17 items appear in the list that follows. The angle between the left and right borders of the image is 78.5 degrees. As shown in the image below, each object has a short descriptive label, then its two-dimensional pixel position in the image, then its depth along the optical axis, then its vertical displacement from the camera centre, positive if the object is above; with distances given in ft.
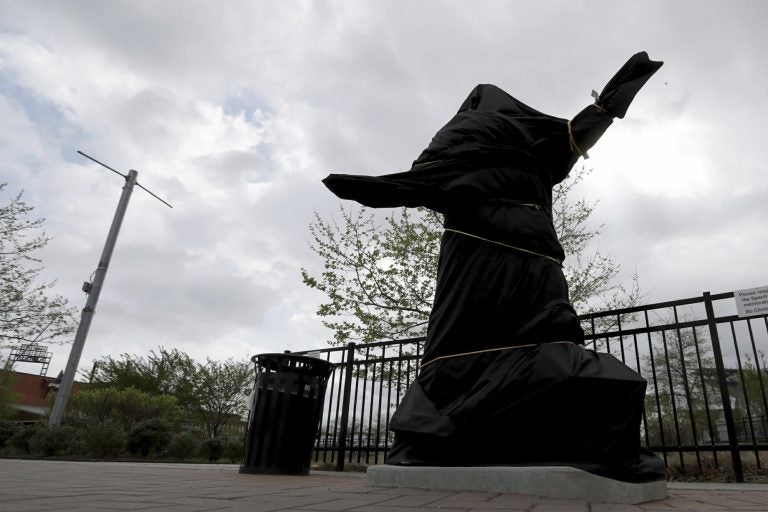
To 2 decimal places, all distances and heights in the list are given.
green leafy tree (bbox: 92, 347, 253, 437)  80.48 +6.14
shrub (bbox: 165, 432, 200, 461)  29.39 -1.43
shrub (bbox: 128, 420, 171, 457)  28.30 -1.07
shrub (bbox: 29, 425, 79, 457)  25.81 -1.52
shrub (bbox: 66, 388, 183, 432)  38.29 +0.71
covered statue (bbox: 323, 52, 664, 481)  8.20 +2.34
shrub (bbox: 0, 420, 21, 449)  28.96 -1.34
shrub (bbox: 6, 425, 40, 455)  27.71 -1.61
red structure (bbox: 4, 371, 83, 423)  104.27 +4.13
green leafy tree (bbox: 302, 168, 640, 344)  35.22 +11.39
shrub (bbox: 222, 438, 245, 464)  31.09 -1.44
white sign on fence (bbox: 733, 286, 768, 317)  13.84 +4.50
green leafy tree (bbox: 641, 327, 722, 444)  23.71 +3.70
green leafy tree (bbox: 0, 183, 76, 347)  46.16 +9.96
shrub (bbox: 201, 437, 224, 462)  30.35 -1.50
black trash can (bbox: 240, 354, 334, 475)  14.83 +0.39
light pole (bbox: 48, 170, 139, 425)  31.58 +7.39
